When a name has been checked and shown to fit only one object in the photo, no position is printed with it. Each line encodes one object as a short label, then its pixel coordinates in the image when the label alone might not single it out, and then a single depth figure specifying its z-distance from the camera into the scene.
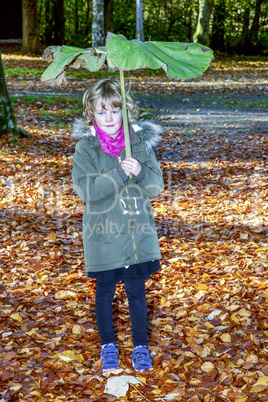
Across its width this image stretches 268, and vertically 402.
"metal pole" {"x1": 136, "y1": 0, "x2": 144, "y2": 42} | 19.67
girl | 2.94
